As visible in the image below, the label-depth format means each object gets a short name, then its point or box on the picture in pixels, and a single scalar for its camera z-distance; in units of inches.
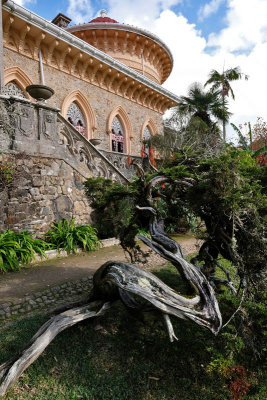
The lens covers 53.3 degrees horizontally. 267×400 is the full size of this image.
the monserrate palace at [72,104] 261.7
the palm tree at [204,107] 629.6
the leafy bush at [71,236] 258.2
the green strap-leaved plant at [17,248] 205.0
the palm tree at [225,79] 711.7
